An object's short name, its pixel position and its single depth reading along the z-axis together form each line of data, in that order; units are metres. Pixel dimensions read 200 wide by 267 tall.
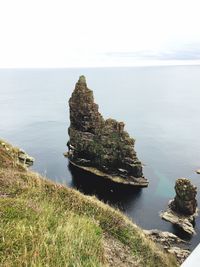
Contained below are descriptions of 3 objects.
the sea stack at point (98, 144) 73.57
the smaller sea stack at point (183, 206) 52.61
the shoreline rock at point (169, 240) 41.91
